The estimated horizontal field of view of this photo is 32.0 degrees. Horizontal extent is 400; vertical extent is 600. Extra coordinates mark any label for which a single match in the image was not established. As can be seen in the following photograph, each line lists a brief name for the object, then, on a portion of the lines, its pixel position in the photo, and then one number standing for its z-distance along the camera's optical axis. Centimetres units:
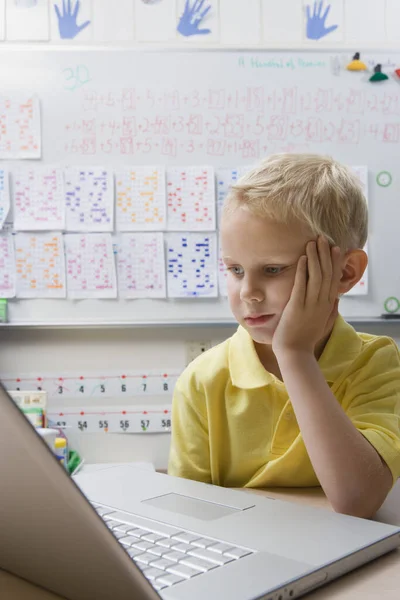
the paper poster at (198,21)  235
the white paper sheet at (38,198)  233
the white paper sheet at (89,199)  234
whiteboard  233
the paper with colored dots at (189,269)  236
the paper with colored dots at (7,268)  232
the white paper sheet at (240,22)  237
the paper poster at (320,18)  239
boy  94
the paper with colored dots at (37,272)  232
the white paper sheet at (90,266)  233
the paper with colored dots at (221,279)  236
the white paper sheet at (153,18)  234
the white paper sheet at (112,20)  233
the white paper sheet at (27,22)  232
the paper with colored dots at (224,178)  237
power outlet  238
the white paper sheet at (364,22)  241
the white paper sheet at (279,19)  238
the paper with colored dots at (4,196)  232
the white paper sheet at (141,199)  235
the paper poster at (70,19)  232
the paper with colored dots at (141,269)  234
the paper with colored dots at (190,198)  236
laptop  37
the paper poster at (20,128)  233
